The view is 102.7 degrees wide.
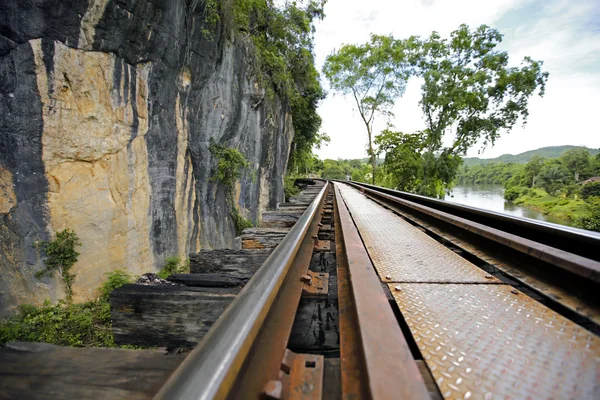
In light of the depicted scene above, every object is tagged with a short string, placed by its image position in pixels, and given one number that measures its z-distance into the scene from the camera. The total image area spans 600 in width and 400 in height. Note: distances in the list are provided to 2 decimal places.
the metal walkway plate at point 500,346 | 0.69
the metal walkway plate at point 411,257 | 1.55
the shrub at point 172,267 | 7.15
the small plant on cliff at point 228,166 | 9.00
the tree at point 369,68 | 25.14
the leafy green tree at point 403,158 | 20.84
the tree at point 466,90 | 18.05
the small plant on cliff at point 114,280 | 5.85
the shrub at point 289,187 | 20.30
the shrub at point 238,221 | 10.38
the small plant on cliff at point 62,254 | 5.20
